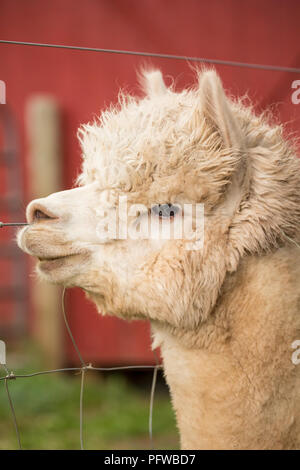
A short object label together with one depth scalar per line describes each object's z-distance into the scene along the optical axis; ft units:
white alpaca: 5.93
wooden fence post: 18.06
